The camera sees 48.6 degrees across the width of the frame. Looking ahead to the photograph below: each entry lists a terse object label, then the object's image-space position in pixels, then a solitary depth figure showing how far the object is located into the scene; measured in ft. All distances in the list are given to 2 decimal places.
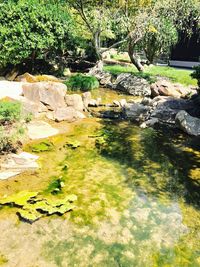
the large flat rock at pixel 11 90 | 34.43
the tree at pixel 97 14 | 59.79
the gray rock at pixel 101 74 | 57.68
